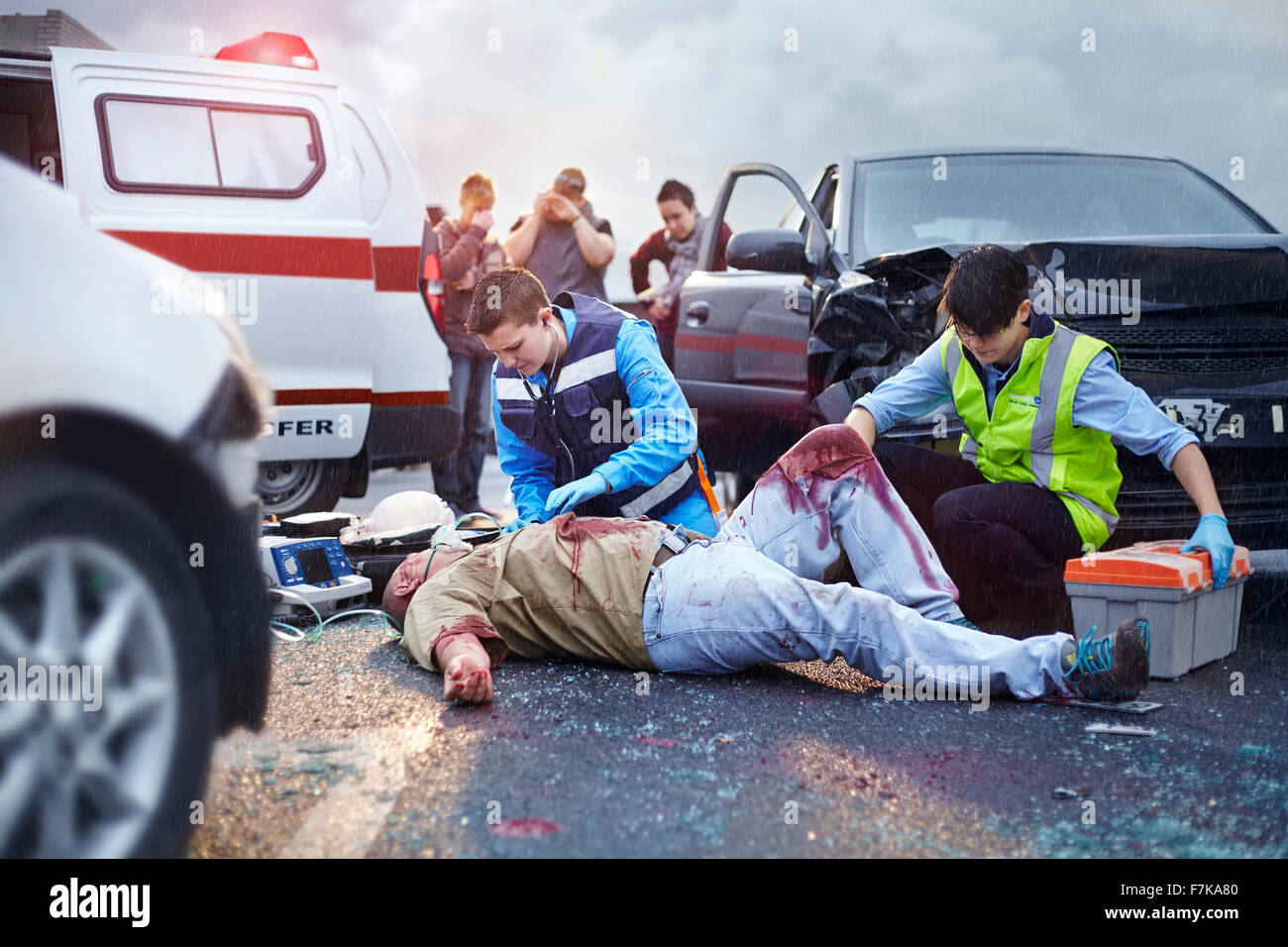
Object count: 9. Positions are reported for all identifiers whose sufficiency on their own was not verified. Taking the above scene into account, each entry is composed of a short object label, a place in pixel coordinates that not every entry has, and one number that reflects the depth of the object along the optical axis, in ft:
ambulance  16.55
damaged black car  12.57
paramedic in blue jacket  12.06
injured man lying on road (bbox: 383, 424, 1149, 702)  10.00
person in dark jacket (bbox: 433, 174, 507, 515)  23.84
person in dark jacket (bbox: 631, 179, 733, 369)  23.43
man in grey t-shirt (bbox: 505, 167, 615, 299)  24.41
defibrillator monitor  13.84
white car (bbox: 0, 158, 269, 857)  5.85
